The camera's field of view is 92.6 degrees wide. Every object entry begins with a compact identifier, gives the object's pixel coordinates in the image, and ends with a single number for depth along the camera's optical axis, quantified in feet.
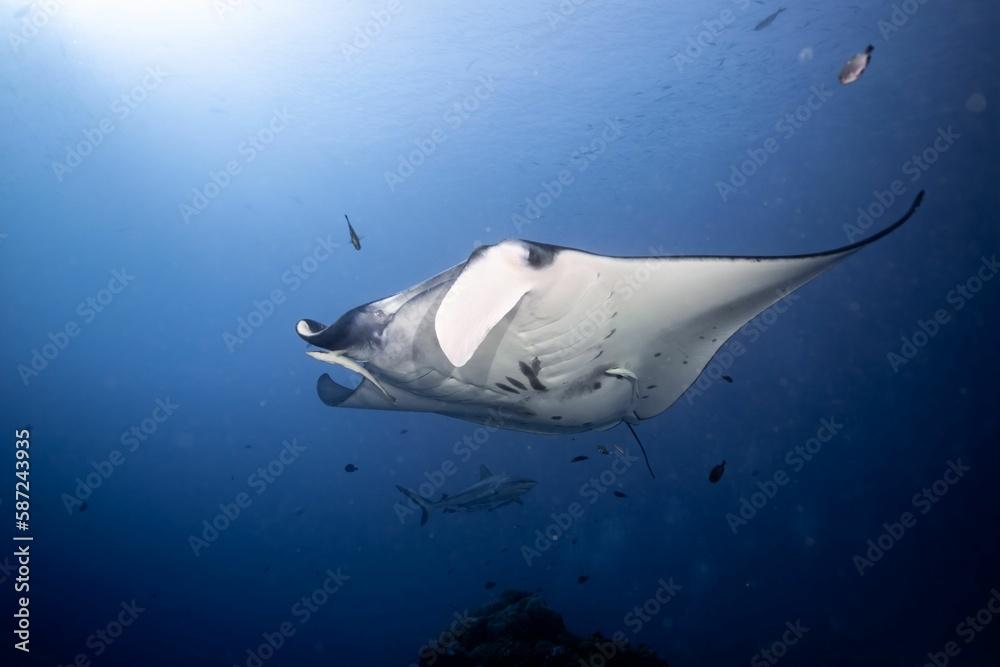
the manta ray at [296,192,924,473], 7.28
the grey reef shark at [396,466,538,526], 25.93
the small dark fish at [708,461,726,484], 15.98
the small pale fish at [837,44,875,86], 13.62
